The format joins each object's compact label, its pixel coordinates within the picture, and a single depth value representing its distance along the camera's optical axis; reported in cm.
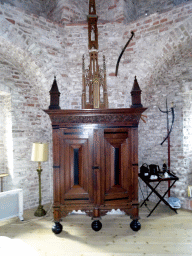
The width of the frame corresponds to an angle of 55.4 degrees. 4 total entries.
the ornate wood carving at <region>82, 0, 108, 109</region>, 343
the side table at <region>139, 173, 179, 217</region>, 340
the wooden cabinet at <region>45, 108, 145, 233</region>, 282
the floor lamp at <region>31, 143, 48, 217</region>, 351
